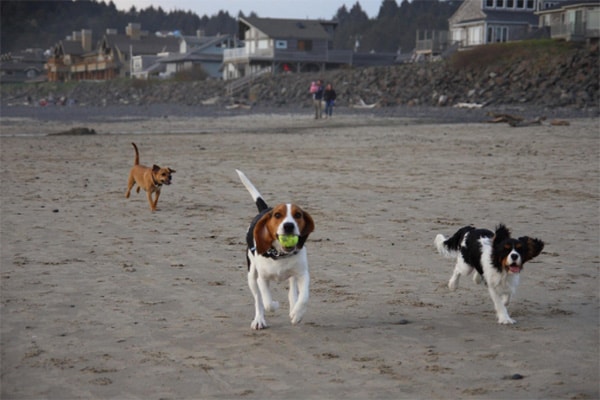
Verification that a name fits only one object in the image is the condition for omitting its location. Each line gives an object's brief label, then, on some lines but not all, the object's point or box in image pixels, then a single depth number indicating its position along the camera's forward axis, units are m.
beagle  5.27
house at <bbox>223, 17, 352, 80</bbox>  73.94
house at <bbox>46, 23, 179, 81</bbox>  115.94
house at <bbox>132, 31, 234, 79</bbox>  93.50
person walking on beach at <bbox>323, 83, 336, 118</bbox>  35.06
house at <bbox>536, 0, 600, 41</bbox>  48.85
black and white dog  5.56
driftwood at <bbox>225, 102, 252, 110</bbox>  50.84
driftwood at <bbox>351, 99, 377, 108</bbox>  45.80
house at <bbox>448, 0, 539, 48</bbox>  62.00
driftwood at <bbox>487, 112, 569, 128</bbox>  24.72
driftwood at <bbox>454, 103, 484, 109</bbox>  39.09
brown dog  10.99
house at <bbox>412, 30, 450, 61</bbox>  70.19
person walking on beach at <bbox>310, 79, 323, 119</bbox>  34.03
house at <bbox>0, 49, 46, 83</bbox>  139.25
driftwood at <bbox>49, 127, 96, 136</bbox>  24.88
